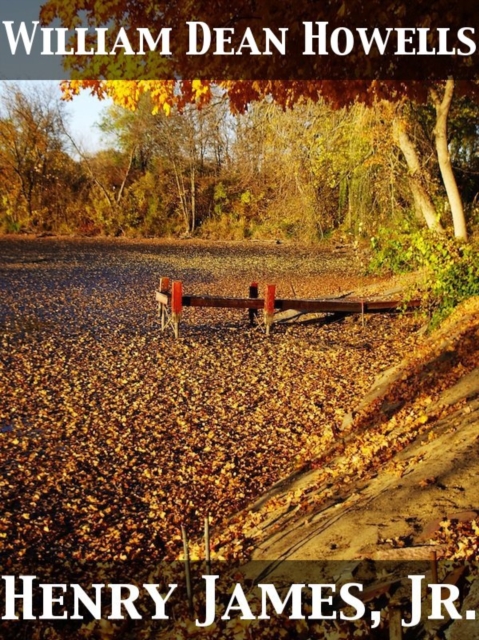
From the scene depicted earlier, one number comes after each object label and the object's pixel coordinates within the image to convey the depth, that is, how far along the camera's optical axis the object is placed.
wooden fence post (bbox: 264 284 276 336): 12.98
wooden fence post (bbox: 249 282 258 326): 13.95
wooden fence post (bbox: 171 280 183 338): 12.42
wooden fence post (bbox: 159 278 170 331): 13.34
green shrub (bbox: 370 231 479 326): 11.46
